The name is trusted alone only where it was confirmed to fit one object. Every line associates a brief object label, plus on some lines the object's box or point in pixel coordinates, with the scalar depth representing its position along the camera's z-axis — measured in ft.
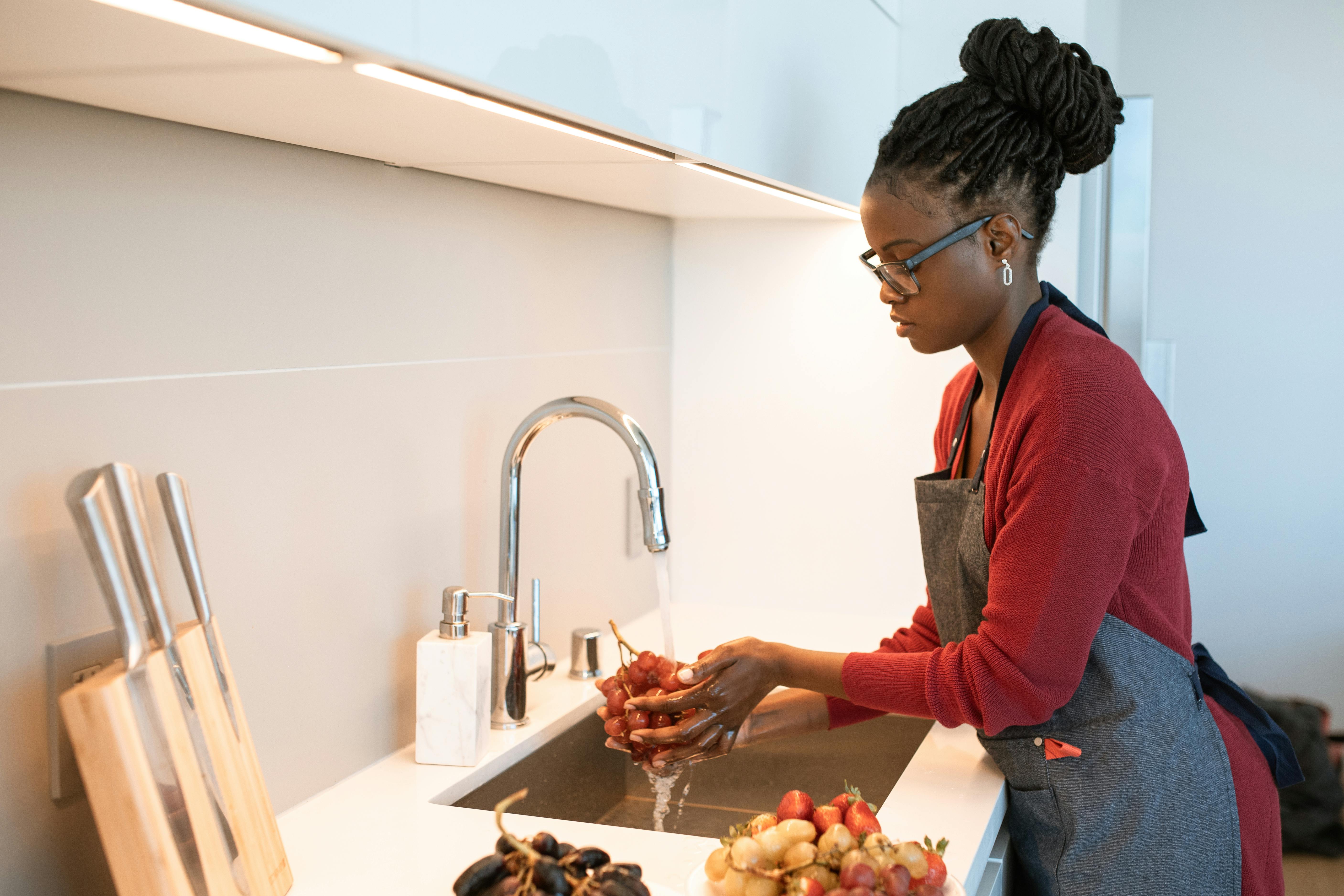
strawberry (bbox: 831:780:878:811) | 3.02
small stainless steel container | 5.21
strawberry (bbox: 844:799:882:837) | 2.87
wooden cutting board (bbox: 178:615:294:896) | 2.85
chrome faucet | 4.31
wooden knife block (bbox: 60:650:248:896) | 2.47
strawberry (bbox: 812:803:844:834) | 2.88
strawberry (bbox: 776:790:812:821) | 2.95
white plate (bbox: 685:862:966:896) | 2.86
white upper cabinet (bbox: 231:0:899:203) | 2.33
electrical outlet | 2.80
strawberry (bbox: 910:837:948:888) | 2.78
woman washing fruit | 3.56
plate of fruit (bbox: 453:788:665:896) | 2.44
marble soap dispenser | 3.98
